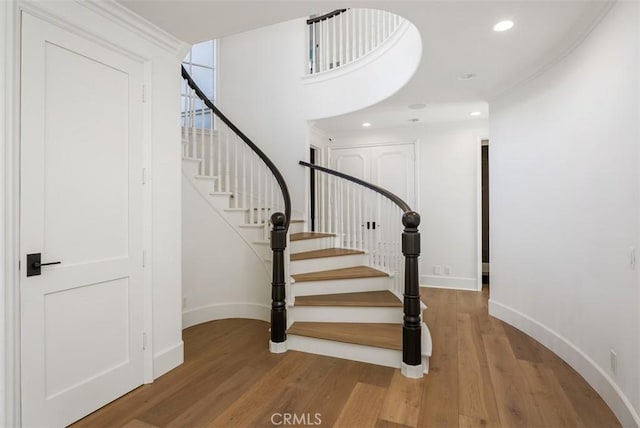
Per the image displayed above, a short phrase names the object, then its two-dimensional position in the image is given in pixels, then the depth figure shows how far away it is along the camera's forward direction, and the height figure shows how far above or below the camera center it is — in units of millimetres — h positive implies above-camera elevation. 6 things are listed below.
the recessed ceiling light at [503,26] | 2178 +1275
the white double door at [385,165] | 5109 +791
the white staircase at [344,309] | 2578 -850
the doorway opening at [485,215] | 5234 -25
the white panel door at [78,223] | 1680 -53
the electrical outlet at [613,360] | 1963 -901
